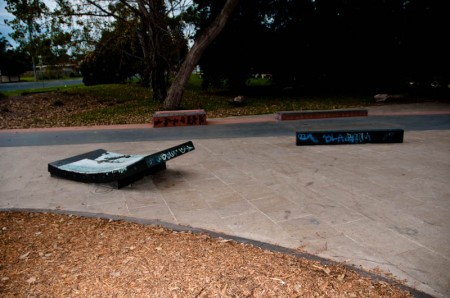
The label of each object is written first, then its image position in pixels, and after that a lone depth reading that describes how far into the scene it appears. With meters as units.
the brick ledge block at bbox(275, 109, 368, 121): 14.11
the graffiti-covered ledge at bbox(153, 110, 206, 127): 13.31
